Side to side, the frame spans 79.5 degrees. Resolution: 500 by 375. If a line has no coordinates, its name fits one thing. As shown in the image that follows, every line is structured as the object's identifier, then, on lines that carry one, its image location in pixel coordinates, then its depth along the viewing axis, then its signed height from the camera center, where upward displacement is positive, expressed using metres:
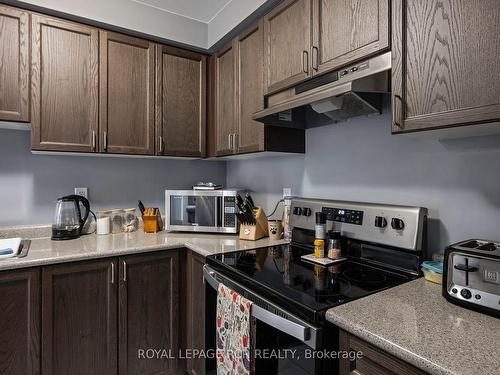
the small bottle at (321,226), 1.43 -0.20
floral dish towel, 1.10 -0.59
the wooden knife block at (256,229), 1.87 -0.29
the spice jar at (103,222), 2.03 -0.27
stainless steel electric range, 0.91 -0.37
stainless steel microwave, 2.05 -0.19
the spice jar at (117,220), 2.12 -0.27
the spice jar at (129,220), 2.14 -0.27
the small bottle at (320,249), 1.41 -0.31
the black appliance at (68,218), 1.88 -0.23
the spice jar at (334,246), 1.40 -0.29
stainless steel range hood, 1.11 +0.37
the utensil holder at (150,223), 2.14 -0.29
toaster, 0.84 -0.27
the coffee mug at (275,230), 1.86 -0.29
